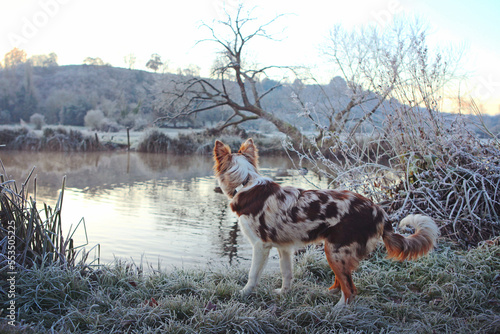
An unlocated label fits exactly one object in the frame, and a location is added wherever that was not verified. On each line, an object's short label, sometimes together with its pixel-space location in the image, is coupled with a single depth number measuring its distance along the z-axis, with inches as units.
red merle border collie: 137.9
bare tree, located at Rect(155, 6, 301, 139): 824.3
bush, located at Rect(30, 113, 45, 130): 1267.5
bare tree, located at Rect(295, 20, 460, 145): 240.7
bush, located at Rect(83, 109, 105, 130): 1420.8
